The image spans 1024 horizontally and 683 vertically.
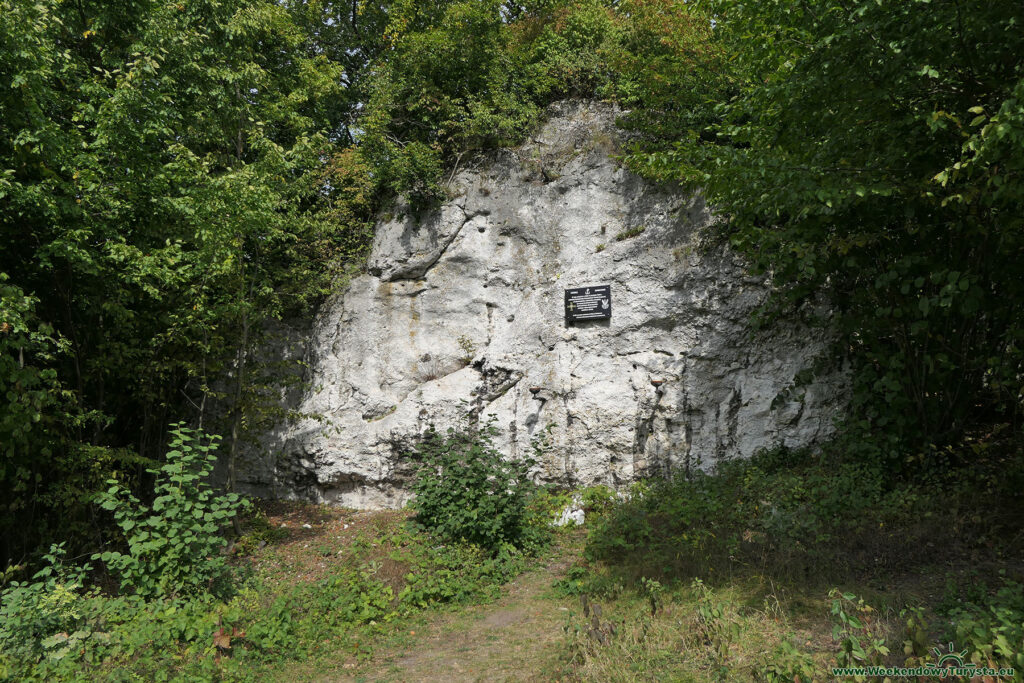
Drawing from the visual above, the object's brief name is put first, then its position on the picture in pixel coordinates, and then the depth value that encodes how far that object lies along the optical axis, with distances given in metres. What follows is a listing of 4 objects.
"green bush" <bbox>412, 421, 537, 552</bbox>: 8.09
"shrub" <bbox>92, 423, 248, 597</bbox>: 5.76
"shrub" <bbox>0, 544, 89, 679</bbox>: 4.98
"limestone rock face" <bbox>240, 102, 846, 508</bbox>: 9.63
